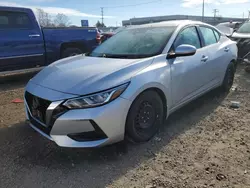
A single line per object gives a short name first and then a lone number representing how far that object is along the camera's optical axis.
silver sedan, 2.06
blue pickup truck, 5.02
